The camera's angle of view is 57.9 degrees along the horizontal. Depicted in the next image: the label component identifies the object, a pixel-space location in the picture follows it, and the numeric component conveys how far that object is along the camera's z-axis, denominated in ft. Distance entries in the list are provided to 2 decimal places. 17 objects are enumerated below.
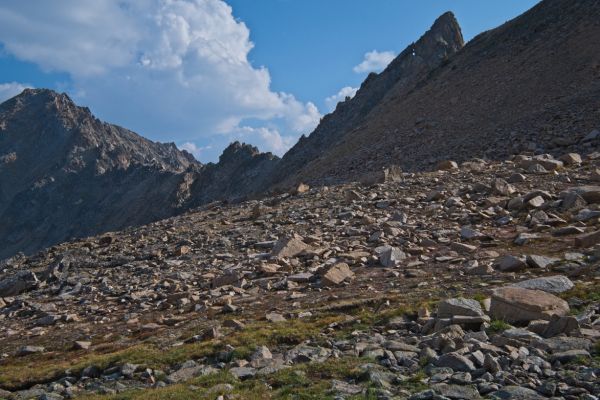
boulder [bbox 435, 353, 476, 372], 26.53
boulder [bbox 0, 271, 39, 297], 70.90
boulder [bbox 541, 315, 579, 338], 29.60
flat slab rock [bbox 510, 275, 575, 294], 37.35
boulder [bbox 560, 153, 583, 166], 89.51
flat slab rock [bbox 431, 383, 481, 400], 23.48
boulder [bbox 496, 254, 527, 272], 44.79
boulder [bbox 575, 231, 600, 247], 48.26
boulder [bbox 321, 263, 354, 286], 50.06
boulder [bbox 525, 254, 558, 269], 44.60
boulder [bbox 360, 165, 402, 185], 100.01
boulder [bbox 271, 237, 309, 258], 61.93
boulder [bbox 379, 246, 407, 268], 53.36
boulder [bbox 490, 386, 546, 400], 22.85
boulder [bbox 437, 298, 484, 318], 33.60
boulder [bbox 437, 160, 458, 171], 104.63
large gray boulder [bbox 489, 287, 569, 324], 32.83
